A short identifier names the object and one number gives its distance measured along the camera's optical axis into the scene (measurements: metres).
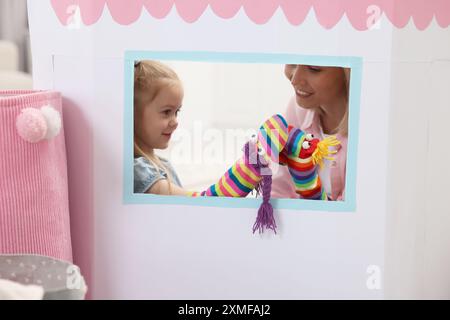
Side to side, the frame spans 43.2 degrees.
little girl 1.18
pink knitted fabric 1.07
